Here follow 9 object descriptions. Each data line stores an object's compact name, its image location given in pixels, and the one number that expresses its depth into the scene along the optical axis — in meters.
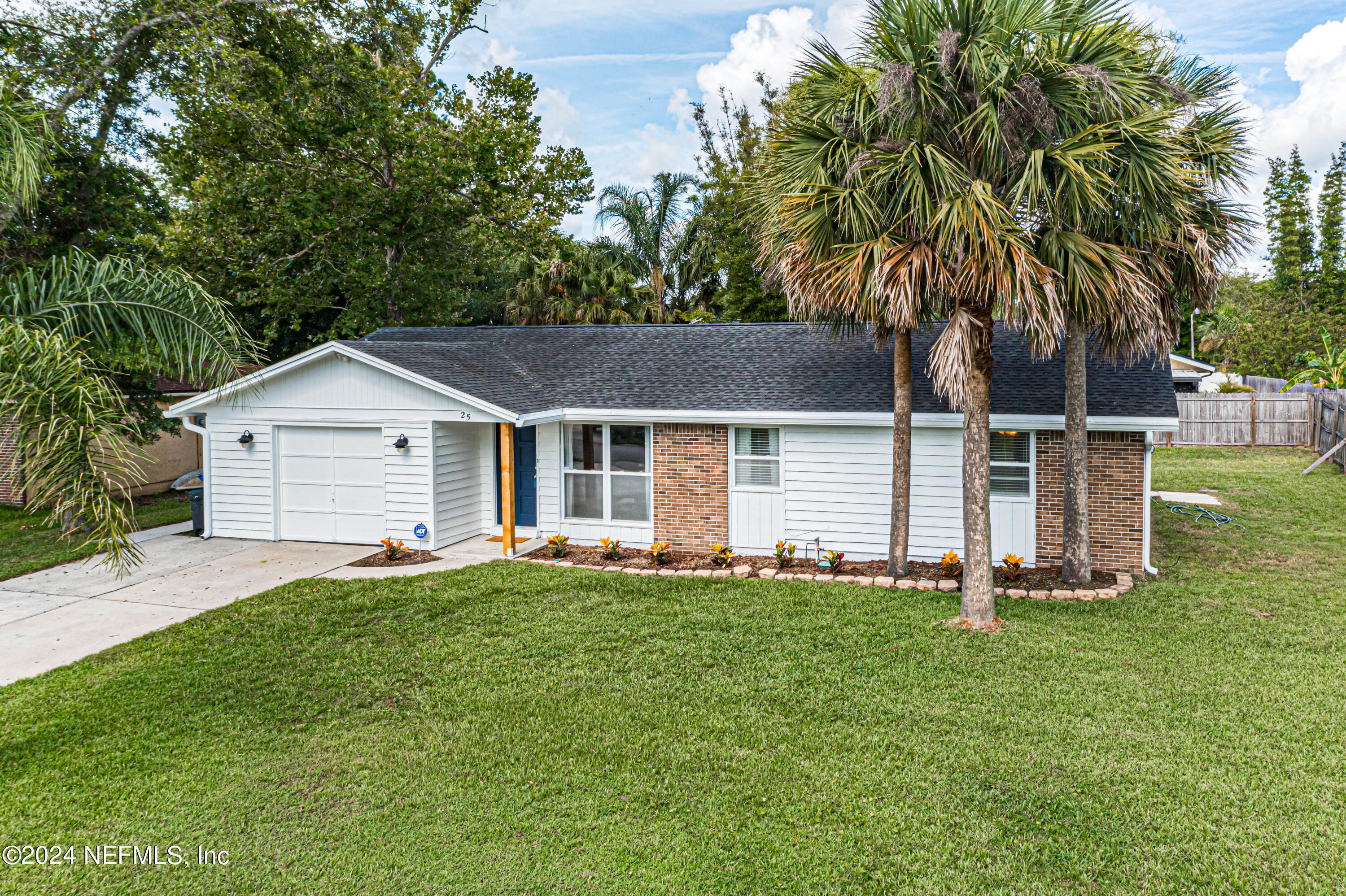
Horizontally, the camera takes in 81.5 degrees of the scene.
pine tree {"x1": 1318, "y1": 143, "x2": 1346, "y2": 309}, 37.62
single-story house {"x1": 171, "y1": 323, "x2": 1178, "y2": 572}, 10.16
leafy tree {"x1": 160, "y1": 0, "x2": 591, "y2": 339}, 16.16
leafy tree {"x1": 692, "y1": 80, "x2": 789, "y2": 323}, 27.17
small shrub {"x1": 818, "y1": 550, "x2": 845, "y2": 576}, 10.22
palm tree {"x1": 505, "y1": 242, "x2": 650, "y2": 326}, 25.27
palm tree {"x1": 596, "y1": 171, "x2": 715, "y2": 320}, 29.33
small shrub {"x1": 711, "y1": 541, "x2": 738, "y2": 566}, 10.60
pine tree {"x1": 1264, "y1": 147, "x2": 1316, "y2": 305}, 39.19
